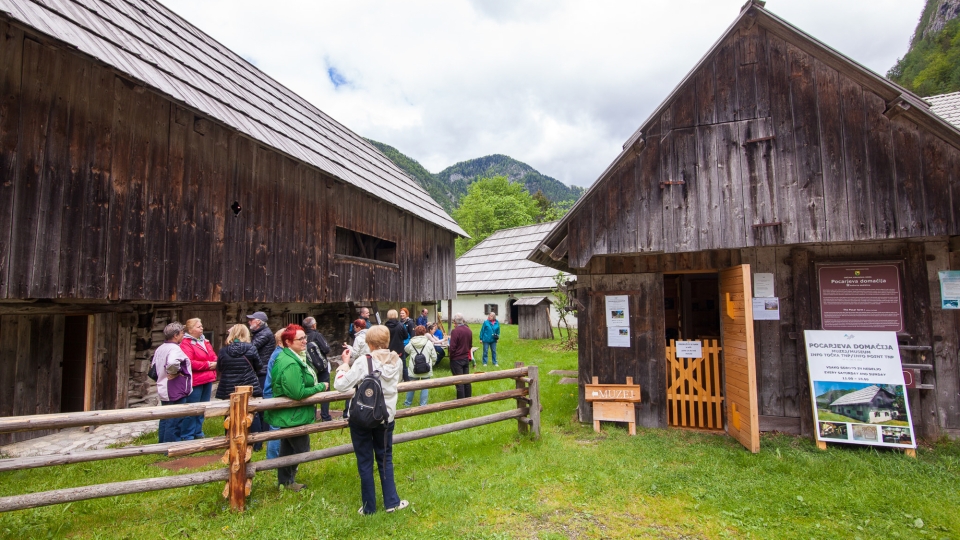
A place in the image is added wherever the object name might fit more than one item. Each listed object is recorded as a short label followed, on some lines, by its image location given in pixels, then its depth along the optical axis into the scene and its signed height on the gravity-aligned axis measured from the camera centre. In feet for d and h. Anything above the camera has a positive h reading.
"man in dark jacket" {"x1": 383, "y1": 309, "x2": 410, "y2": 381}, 27.63 -1.57
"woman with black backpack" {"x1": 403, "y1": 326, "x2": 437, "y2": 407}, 26.16 -3.08
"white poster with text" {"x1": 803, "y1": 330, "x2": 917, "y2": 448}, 18.86 -3.83
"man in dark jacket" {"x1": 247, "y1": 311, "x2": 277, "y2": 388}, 21.70 -1.52
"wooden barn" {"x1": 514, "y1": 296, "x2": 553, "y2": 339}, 67.56 -2.27
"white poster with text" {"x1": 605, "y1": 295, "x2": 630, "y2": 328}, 23.47 -0.43
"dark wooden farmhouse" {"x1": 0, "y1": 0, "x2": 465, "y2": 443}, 17.81 +5.59
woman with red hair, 14.99 -2.68
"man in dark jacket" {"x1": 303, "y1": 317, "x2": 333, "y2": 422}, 19.65 -2.33
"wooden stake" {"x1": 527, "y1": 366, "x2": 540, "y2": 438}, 21.12 -4.53
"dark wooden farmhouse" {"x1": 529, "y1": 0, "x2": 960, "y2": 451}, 19.06 +3.49
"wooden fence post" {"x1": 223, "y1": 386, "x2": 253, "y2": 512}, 14.23 -4.51
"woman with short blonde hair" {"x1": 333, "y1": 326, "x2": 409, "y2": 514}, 13.92 -3.94
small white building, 81.20 +5.38
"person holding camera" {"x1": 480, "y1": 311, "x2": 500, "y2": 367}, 40.65 -2.56
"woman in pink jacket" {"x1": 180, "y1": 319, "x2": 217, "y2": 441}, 21.04 -2.78
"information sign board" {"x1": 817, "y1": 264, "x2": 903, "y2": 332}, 19.89 +0.08
